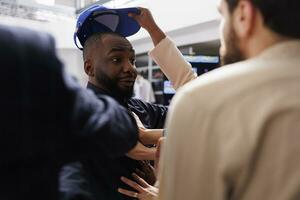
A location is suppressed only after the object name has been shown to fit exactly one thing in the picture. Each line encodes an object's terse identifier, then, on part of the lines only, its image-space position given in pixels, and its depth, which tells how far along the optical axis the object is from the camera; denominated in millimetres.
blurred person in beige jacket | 627
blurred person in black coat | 625
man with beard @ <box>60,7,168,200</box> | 1163
